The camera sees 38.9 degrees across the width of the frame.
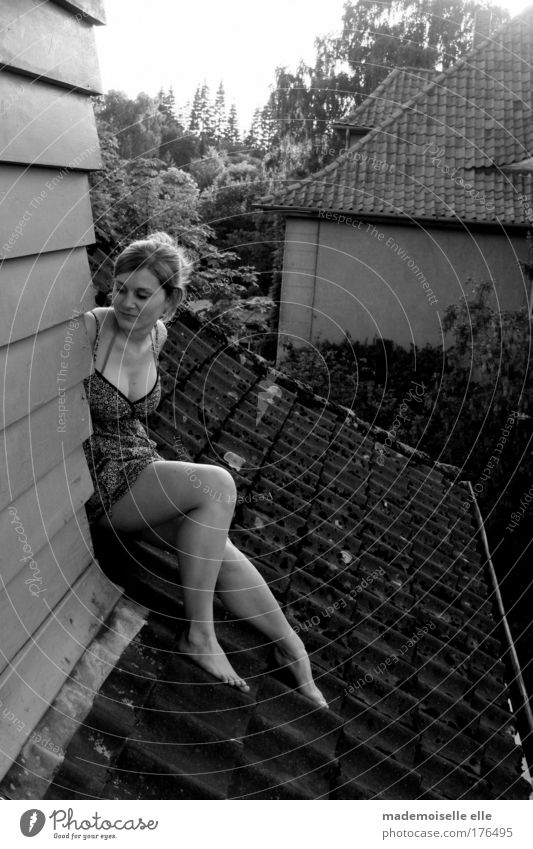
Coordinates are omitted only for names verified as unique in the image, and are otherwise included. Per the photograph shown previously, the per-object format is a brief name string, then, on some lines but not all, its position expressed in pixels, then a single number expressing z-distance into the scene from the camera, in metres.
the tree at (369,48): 19.75
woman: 1.93
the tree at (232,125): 21.34
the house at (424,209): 12.82
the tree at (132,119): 25.14
